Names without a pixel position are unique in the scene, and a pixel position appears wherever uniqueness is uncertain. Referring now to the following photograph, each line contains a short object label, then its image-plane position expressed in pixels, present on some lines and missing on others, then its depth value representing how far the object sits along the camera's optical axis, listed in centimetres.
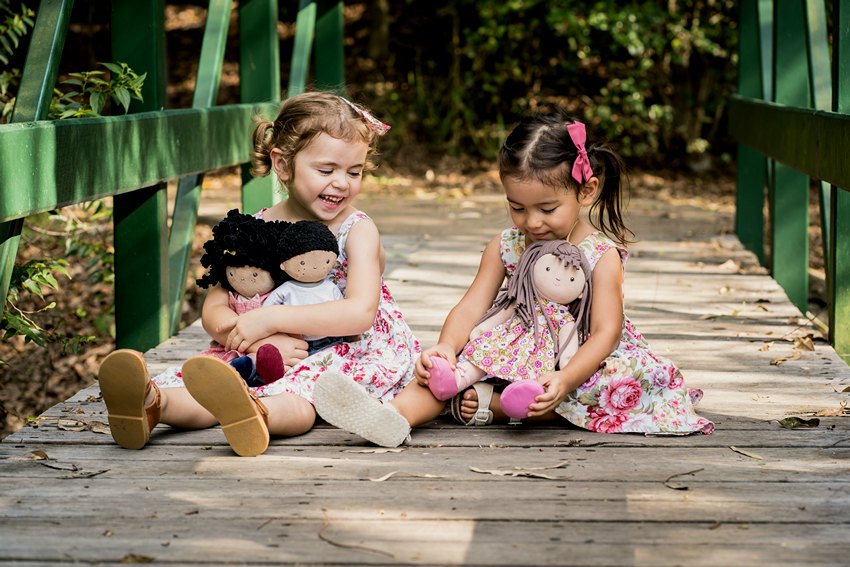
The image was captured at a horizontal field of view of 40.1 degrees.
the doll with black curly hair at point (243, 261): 323
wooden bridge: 217
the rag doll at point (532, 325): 309
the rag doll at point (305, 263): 320
